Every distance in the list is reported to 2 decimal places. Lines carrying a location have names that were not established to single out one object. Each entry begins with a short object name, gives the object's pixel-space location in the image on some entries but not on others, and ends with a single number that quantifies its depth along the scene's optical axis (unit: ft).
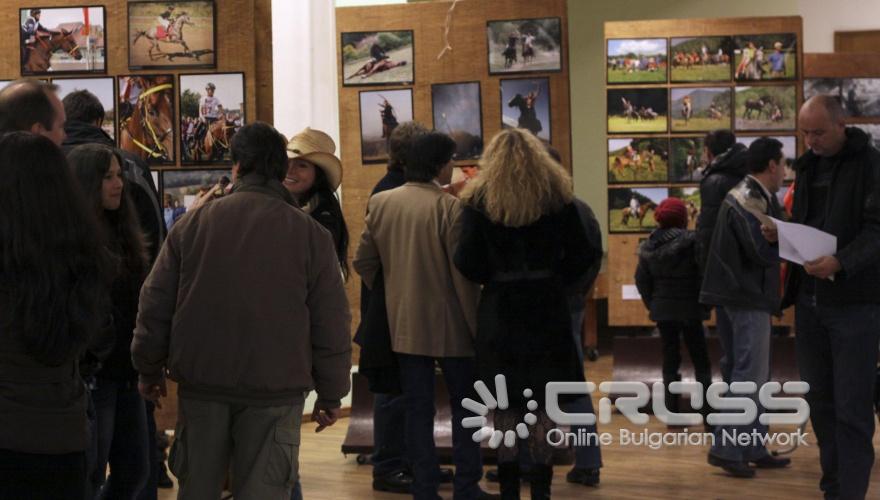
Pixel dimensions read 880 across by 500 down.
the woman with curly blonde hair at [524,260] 17.98
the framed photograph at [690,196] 38.47
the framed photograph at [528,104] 31.12
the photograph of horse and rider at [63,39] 25.43
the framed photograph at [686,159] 38.65
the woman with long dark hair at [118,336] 14.76
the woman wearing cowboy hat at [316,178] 19.86
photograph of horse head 25.29
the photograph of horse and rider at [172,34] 25.11
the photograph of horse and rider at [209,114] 25.02
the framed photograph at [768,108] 37.29
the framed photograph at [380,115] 32.09
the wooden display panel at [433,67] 31.30
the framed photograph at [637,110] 38.45
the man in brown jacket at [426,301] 19.29
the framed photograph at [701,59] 38.29
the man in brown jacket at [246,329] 13.76
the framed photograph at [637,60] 38.50
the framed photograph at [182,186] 25.21
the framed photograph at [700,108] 38.34
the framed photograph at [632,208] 38.45
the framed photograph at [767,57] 37.22
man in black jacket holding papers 18.10
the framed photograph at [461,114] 31.68
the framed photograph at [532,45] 30.99
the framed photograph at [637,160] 38.47
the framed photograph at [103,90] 25.34
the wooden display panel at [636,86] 38.01
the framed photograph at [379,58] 32.01
